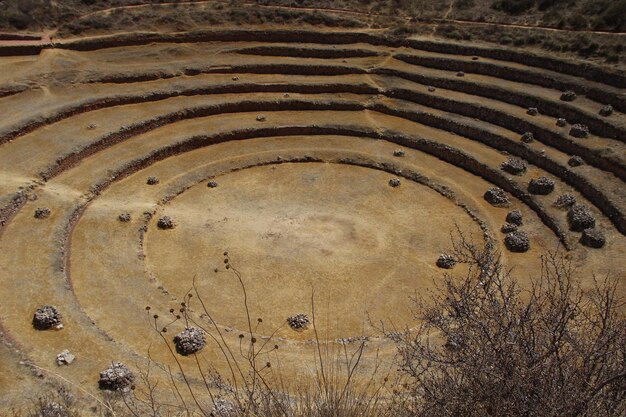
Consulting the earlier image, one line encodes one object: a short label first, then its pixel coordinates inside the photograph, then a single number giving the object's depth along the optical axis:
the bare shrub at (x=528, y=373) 12.74
